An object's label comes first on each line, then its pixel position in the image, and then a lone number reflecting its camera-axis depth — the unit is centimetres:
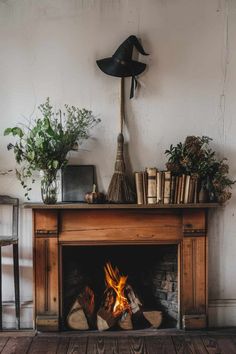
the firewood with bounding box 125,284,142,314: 314
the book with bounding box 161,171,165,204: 297
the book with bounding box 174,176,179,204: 300
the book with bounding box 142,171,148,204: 300
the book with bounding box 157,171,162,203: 297
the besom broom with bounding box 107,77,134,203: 298
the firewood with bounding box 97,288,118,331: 304
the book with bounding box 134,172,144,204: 299
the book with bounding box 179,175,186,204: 300
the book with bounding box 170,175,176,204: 299
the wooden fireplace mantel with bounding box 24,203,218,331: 297
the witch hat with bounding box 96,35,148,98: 303
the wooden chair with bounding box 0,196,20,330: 303
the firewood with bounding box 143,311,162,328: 309
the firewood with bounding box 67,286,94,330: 305
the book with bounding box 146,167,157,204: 297
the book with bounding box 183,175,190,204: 299
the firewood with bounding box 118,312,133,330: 306
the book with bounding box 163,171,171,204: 297
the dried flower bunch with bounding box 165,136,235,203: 298
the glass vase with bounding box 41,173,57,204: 292
